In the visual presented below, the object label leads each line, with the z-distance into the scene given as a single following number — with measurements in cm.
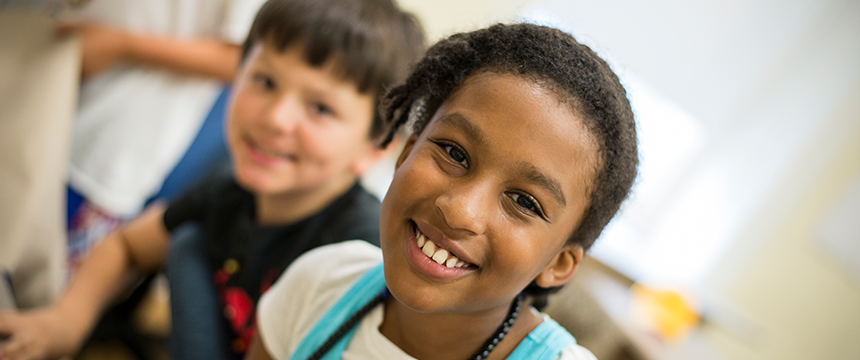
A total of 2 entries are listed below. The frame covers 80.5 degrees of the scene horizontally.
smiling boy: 93
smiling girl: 52
